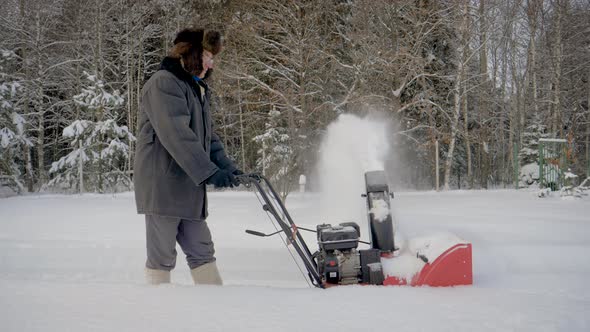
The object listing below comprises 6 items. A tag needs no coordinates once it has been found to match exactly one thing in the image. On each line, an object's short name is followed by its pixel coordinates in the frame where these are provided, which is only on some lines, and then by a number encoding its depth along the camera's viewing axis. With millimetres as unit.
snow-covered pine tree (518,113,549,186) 17517
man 2422
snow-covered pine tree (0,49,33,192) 14969
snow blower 2428
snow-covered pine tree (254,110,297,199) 14912
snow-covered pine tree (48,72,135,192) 14781
